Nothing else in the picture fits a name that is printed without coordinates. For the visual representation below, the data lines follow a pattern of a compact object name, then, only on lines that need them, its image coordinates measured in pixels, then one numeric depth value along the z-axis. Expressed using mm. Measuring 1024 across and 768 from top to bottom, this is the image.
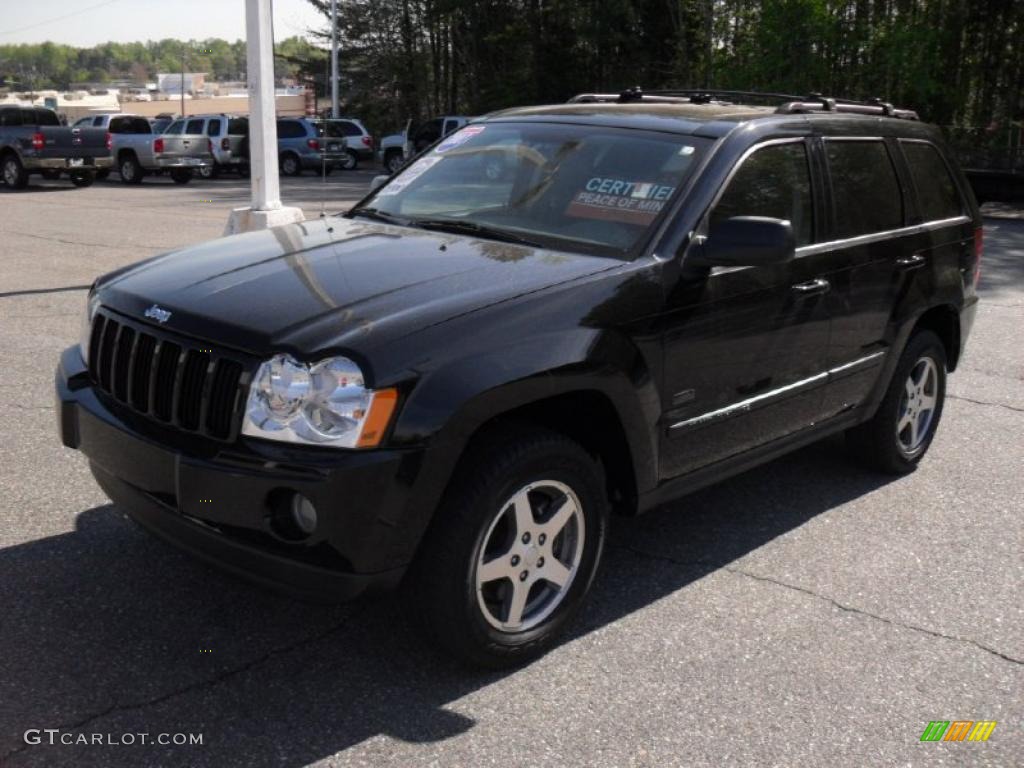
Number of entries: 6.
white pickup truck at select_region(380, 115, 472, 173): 31625
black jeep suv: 3107
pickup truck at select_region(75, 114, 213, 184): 27234
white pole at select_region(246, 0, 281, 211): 10039
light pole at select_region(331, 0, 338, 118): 43281
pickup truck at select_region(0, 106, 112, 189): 23859
